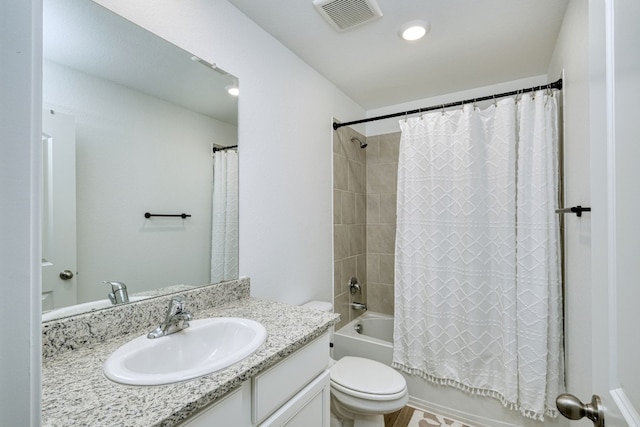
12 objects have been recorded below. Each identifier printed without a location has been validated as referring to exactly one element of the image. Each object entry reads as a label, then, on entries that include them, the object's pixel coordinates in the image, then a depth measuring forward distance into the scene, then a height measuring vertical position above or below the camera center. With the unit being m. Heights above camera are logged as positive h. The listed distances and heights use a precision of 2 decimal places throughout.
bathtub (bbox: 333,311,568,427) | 1.72 -1.21
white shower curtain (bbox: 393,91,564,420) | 1.57 -0.25
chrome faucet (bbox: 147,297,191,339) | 0.97 -0.36
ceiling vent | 1.35 +1.03
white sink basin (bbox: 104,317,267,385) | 0.71 -0.42
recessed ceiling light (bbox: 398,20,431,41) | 1.53 +1.04
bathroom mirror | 0.89 +0.21
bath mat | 1.81 -1.36
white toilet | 1.44 -0.93
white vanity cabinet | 0.74 -0.56
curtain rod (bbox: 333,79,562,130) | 1.57 +0.72
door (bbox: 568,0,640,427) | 0.44 +0.01
